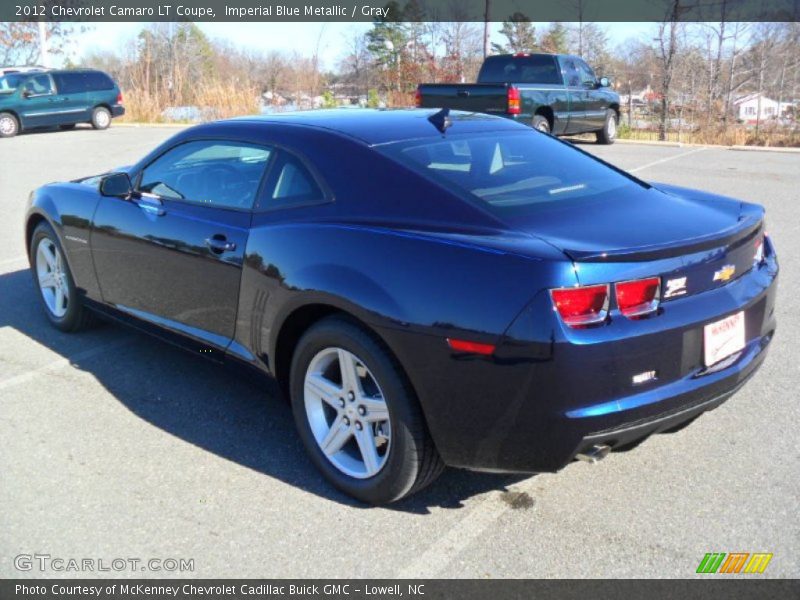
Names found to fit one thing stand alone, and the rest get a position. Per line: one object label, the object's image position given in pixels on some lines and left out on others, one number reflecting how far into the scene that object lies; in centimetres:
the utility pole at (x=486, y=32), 2494
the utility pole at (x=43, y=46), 2984
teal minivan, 2188
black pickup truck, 1410
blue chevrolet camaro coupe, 272
